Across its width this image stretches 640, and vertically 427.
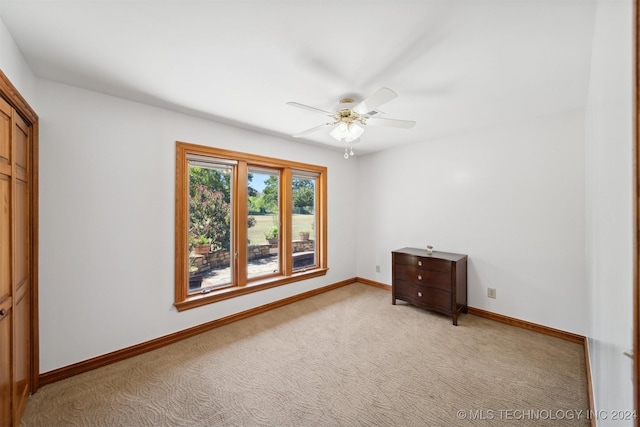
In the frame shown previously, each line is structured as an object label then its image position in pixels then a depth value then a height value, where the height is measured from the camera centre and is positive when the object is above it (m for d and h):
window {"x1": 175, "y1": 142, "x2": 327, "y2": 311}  2.77 -0.11
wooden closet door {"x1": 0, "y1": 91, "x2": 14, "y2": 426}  1.40 -0.33
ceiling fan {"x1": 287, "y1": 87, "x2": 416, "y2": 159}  2.21 +0.85
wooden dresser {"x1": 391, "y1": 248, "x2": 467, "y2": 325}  3.02 -0.85
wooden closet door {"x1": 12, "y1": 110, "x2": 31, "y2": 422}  1.58 -0.36
